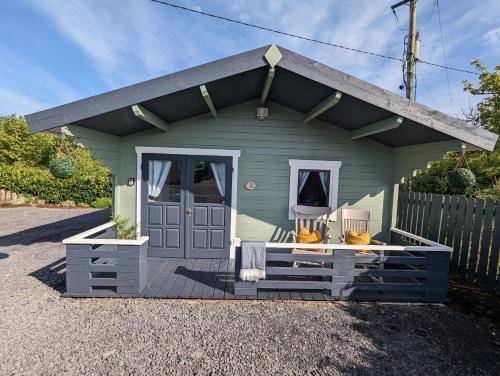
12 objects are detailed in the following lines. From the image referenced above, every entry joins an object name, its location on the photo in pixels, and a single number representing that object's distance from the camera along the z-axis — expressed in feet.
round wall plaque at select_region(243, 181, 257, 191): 15.06
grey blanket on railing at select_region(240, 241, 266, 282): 10.19
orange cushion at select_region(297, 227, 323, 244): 13.82
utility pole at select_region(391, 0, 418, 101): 20.43
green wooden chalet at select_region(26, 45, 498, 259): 14.34
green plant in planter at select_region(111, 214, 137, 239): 14.46
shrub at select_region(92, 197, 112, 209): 37.35
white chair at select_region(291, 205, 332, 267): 14.82
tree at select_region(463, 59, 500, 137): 22.48
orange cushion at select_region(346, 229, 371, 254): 13.38
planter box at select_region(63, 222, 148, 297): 10.24
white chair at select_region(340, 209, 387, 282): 14.73
